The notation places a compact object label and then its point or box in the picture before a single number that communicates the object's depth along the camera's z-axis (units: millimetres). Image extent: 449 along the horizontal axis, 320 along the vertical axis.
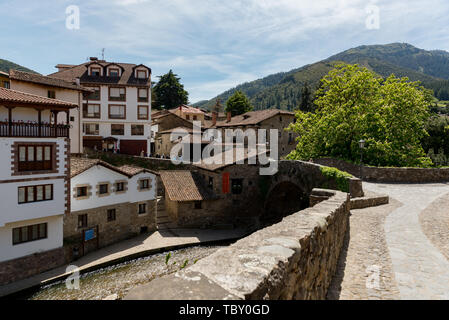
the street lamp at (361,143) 20802
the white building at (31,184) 17312
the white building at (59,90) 28188
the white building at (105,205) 21953
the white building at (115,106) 38625
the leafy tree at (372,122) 26516
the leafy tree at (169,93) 71688
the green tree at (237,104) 69062
